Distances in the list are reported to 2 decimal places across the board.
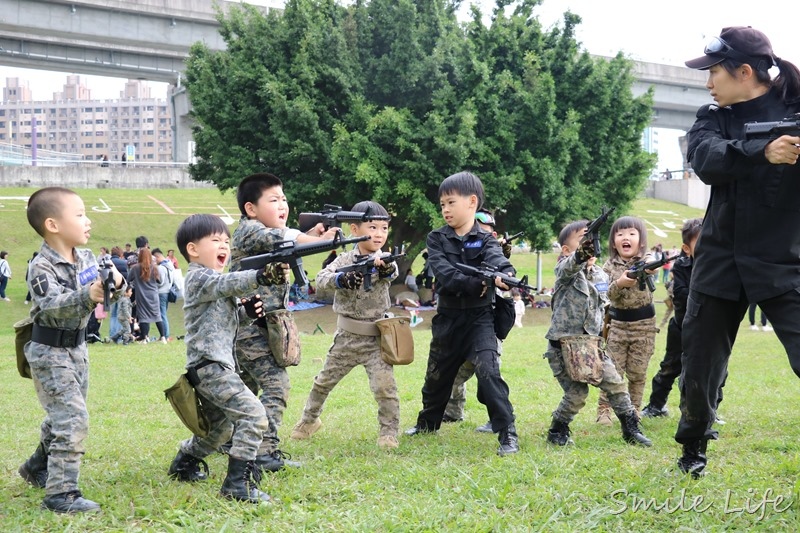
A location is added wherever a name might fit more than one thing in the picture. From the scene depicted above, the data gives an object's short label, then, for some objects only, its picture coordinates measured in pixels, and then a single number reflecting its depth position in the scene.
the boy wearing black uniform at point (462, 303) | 6.43
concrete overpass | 33.94
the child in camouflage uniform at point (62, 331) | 4.87
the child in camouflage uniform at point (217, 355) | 5.03
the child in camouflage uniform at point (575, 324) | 6.68
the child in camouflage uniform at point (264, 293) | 5.80
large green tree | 22.17
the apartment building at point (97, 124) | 154.25
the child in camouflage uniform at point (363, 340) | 6.69
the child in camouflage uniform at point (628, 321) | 7.92
